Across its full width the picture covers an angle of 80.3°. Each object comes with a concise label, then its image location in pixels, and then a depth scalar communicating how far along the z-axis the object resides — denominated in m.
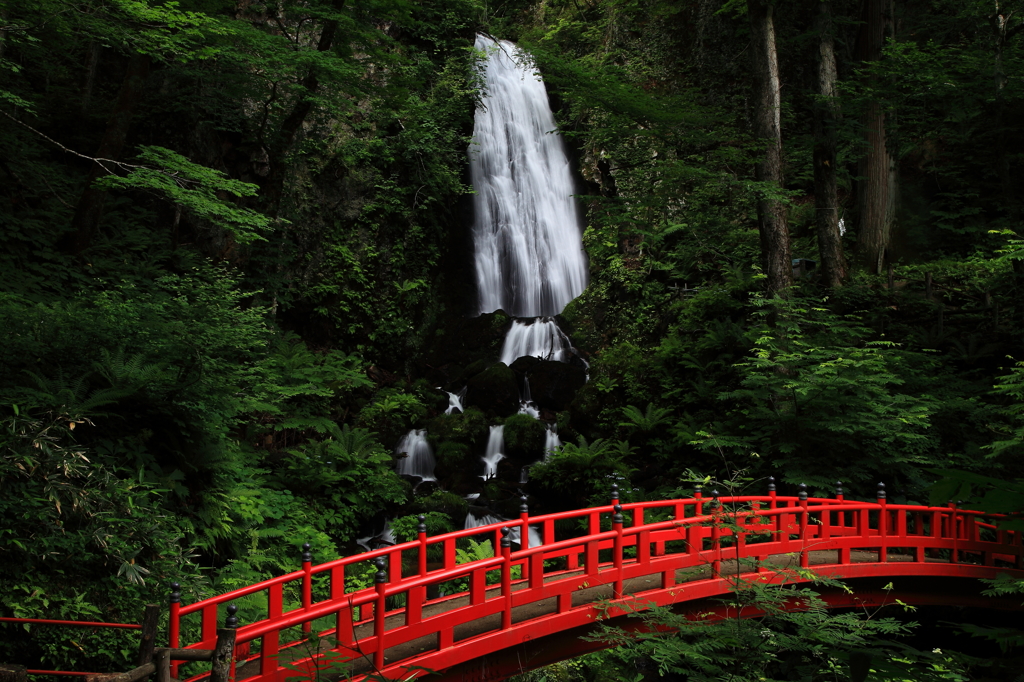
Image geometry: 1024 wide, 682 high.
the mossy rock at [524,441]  14.27
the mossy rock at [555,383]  15.41
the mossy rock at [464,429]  14.39
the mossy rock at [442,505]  11.91
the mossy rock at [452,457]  13.88
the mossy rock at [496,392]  15.32
